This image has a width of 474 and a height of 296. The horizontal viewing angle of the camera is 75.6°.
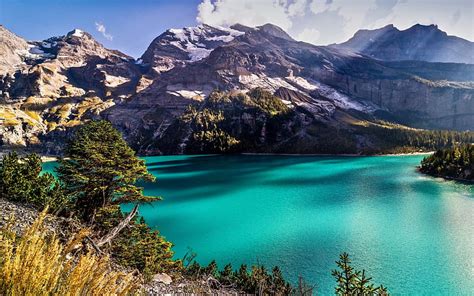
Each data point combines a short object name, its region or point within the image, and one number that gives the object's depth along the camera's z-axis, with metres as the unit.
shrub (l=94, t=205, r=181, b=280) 15.84
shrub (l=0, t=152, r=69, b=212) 17.23
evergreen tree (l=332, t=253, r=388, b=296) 13.41
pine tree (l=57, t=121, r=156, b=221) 21.95
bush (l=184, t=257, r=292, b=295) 18.16
